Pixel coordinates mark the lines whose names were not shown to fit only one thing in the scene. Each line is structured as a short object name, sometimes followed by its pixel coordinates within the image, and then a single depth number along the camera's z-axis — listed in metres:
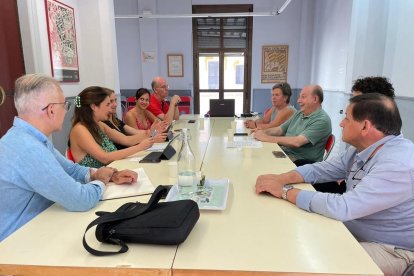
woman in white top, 3.56
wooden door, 2.62
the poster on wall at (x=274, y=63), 6.93
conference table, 0.86
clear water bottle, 1.41
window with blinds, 6.93
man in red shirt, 4.05
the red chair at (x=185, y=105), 6.75
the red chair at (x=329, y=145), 2.60
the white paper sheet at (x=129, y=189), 1.40
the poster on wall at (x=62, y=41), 3.12
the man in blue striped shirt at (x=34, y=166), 1.13
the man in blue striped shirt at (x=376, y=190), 1.15
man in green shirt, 2.62
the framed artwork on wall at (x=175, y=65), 6.97
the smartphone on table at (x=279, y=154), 2.14
